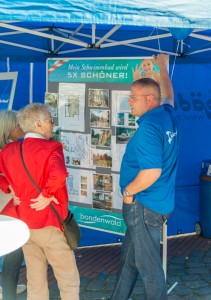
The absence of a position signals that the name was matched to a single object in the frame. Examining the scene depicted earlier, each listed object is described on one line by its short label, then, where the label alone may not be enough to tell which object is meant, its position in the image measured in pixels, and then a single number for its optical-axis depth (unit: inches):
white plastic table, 96.9
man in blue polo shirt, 126.1
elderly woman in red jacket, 125.0
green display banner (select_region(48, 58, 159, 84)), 159.9
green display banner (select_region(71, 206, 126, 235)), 171.2
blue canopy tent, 196.1
